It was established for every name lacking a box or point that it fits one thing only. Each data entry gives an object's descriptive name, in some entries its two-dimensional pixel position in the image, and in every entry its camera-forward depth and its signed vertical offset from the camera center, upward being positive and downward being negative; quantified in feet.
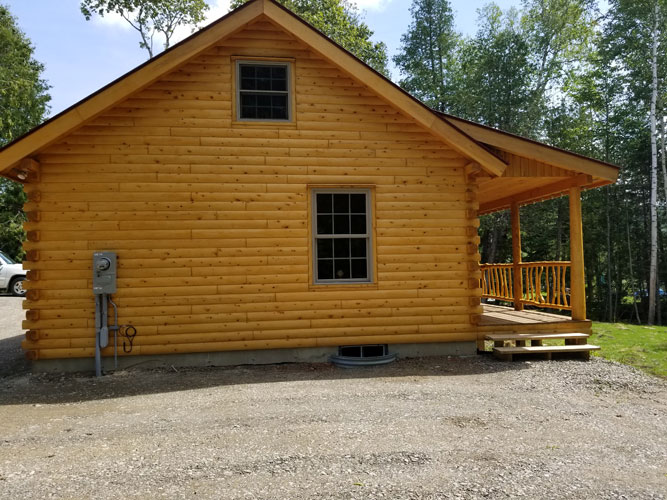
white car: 64.64 -1.08
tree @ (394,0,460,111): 93.62 +41.54
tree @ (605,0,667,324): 65.21 +28.60
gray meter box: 23.24 -0.23
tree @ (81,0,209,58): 87.45 +46.78
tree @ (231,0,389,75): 87.24 +43.71
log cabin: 24.32 +2.95
